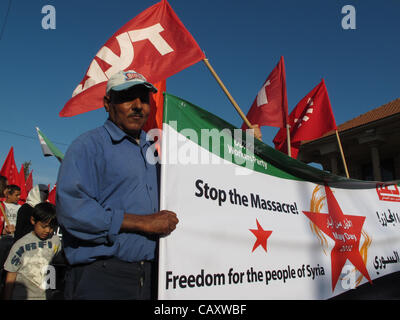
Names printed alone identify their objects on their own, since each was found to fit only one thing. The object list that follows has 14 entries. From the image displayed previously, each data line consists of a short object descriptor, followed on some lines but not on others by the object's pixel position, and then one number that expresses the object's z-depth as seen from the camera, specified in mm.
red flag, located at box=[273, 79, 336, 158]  5746
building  11789
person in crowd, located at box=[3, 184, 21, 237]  5215
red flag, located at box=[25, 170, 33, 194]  11739
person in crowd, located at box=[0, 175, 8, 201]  4868
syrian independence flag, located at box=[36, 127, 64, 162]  4715
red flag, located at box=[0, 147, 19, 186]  7816
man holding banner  1325
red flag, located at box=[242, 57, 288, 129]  5379
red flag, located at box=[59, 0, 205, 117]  3178
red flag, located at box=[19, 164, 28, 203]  8375
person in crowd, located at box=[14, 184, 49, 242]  3592
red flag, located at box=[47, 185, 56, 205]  9164
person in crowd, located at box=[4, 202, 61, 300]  2705
